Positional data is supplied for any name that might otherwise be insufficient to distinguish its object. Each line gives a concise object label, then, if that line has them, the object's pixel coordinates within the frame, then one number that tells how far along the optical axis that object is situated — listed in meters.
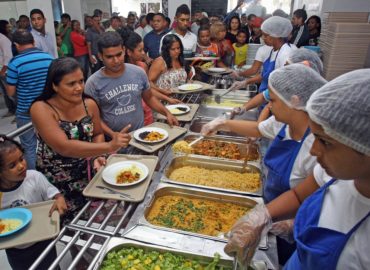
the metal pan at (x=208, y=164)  1.86
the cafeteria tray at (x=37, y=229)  1.13
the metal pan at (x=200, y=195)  1.52
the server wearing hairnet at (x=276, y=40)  2.80
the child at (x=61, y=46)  6.66
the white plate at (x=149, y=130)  1.99
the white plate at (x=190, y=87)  3.02
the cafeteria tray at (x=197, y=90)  2.95
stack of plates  4.56
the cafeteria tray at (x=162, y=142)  1.85
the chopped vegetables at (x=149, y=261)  1.14
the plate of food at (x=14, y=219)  1.20
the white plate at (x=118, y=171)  1.47
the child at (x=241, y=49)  4.61
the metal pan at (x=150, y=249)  1.14
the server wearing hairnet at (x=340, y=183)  0.68
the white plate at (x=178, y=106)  2.49
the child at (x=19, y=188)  1.46
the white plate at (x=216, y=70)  3.78
